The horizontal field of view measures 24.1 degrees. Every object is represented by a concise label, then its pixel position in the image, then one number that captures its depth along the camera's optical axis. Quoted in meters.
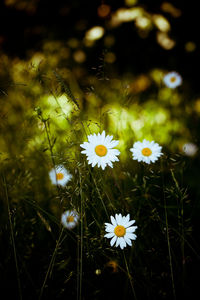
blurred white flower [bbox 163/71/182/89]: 1.04
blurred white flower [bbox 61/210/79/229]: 0.75
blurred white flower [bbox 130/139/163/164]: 0.79
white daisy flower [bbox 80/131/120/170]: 0.72
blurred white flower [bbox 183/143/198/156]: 0.85
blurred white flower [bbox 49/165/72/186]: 0.82
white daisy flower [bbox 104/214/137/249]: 0.70
